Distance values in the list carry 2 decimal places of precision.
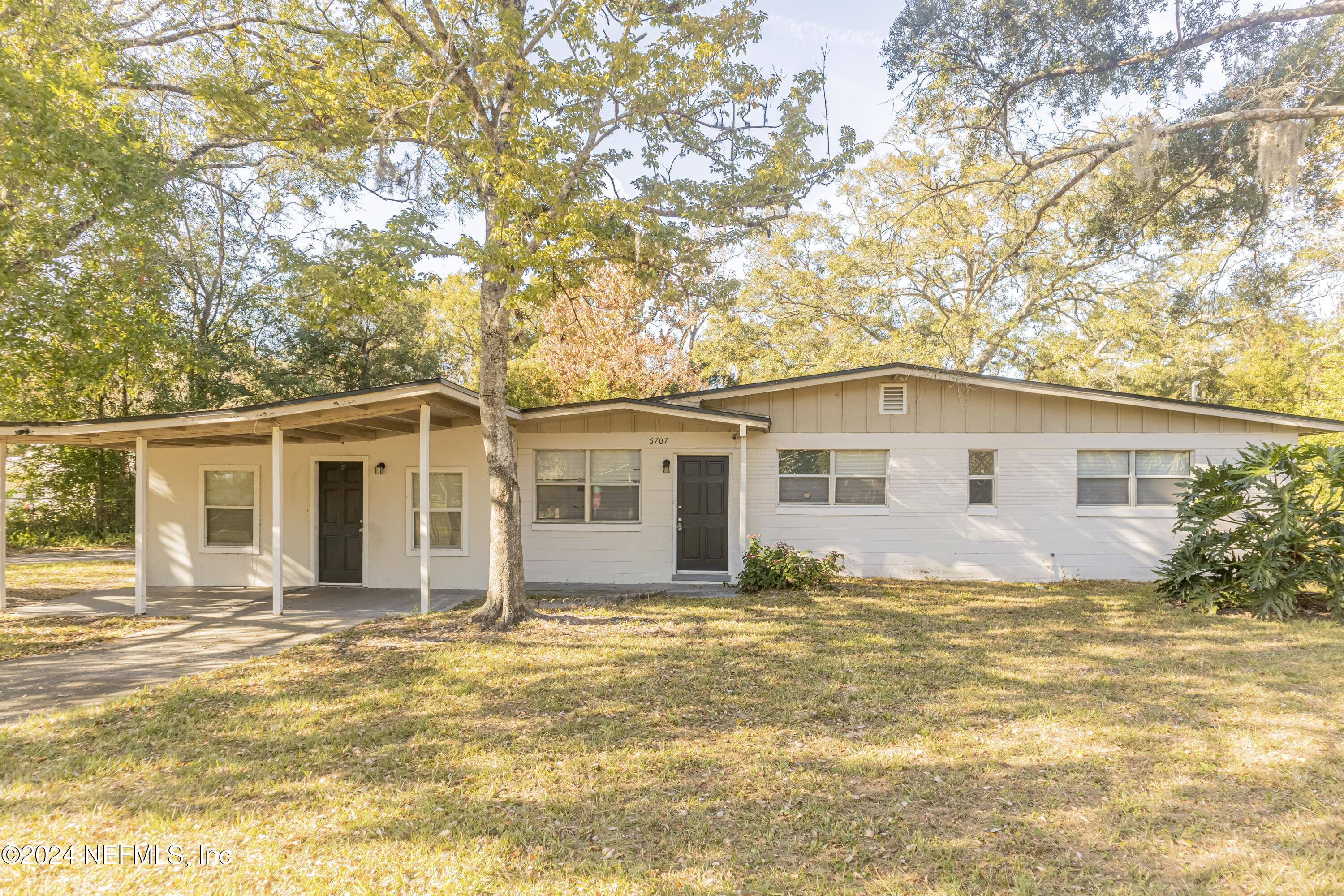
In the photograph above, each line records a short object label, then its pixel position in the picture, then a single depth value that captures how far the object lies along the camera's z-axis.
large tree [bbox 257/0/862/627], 7.29
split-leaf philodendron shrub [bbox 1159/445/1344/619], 8.05
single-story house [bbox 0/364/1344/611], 10.50
